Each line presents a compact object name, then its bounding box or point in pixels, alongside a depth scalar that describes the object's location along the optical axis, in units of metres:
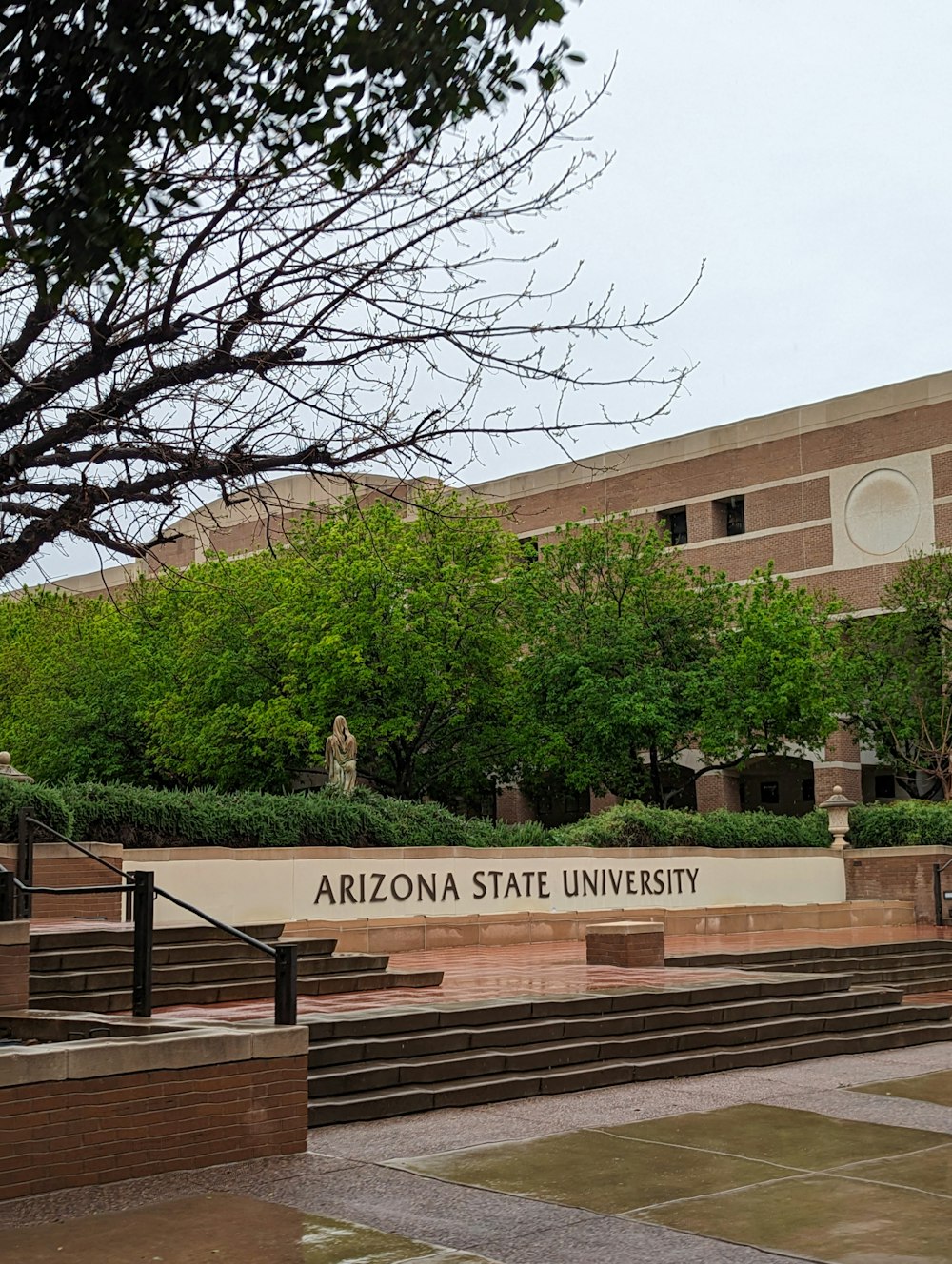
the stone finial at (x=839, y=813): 29.66
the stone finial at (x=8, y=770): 17.25
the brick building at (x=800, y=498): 43.97
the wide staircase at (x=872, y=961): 17.72
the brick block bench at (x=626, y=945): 16.50
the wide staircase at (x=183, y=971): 11.89
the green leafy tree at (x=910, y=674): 38.09
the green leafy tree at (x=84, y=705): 37.78
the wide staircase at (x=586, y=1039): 9.99
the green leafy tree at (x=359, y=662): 30.36
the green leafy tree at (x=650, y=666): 31.86
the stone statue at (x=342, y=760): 22.58
